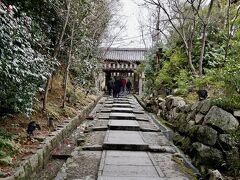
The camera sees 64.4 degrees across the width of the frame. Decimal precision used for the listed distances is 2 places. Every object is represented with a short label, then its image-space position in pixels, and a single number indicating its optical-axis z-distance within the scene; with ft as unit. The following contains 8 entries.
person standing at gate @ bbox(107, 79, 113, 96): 64.48
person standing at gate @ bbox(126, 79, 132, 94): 79.43
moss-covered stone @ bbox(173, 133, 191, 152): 17.21
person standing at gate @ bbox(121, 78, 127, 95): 66.72
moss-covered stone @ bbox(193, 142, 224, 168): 13.22
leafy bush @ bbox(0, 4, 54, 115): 12.17
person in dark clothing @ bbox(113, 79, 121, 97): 58.21
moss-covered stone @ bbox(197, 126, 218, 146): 13.94
